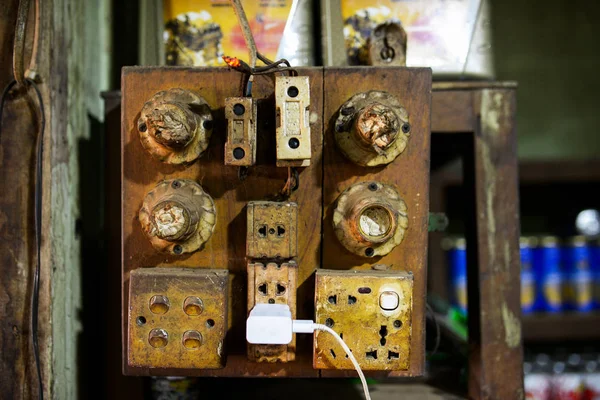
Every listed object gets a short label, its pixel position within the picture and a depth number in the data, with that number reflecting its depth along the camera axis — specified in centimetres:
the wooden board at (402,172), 72
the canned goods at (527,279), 135
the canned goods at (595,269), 135
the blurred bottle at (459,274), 144
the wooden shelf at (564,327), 131
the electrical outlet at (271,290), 66
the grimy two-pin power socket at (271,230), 66
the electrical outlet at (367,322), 64
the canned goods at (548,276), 135
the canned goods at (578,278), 134
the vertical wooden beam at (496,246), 85
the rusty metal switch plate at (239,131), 65
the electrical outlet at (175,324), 64
